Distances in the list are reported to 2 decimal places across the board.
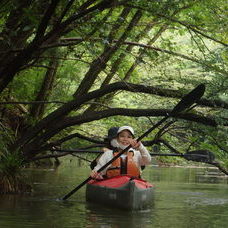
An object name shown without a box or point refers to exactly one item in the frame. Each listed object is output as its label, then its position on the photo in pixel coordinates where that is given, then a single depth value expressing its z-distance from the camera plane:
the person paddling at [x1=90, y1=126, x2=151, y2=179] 12.65
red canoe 11.58
